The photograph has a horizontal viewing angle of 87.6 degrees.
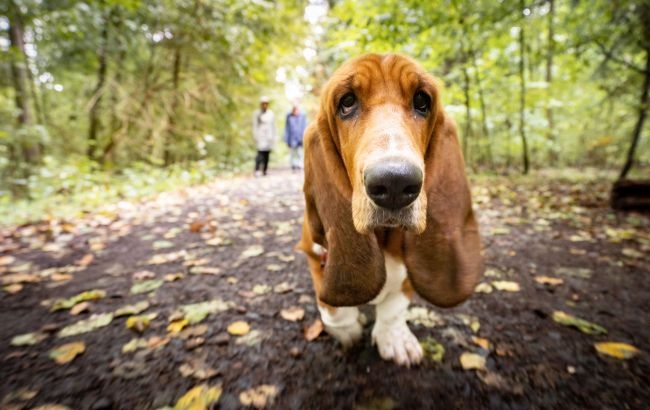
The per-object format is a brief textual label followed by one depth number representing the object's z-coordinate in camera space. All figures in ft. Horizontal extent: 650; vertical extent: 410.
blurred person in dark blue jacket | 30.94
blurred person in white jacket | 29.19
